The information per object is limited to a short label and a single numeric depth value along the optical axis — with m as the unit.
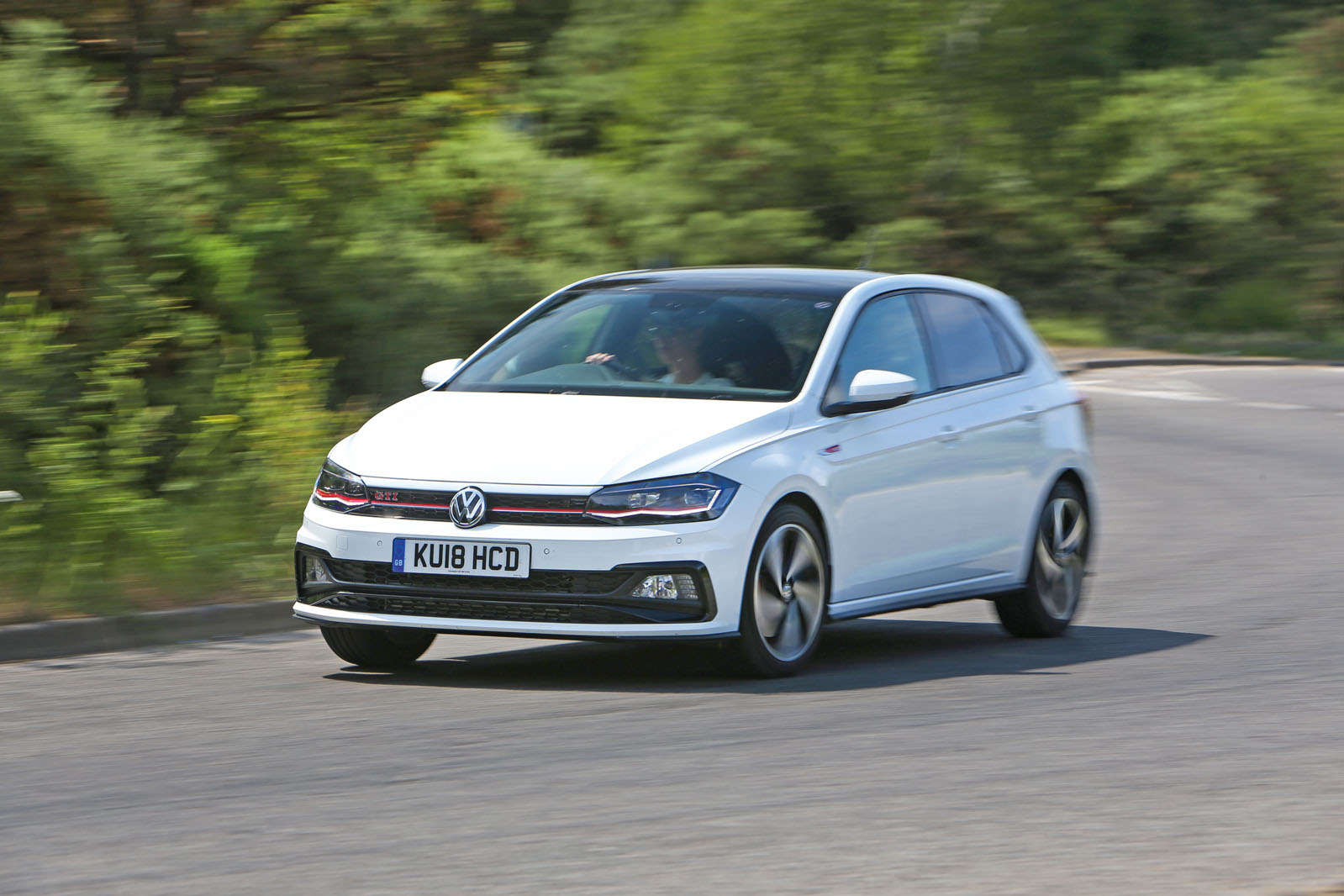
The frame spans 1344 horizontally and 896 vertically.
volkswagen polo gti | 15.17
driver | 16.95
